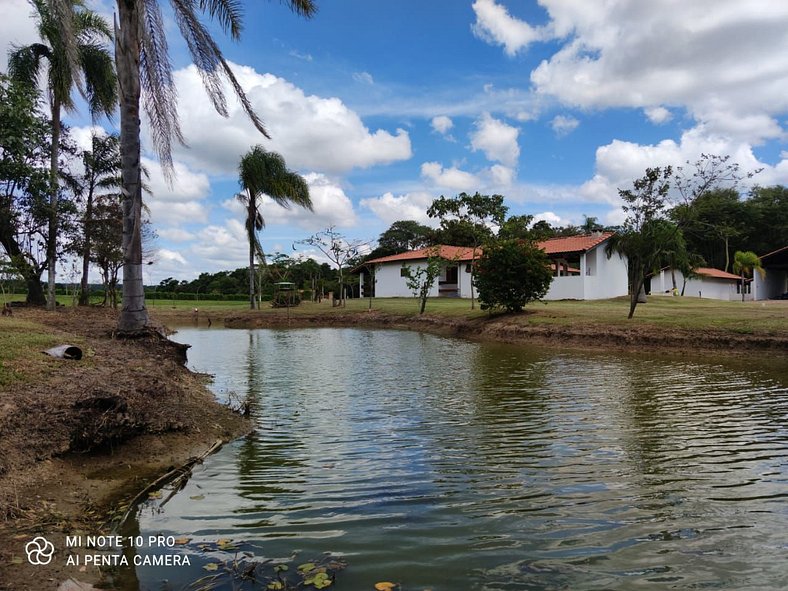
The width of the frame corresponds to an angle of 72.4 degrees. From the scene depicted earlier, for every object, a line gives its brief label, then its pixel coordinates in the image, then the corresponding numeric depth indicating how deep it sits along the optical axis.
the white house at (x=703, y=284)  50.72
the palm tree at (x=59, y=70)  20.33
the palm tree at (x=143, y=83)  11.43
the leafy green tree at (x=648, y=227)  24.27
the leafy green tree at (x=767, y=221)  60.91
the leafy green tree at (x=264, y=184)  42.84
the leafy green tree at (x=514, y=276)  29.08
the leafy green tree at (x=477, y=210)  37.59
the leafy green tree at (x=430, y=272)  37.41
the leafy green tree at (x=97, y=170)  27.00
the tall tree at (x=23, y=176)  16.17
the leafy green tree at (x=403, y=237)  78.31
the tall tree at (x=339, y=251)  44.44
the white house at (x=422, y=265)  50.34
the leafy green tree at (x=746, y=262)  48.02
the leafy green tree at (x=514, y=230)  32.47
